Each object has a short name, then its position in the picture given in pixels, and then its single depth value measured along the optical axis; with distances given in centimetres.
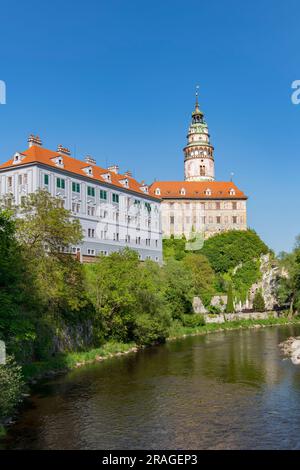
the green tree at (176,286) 5534
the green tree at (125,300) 4166
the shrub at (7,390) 2033
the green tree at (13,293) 2411
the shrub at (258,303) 7288
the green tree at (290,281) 6980
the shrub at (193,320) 5849
